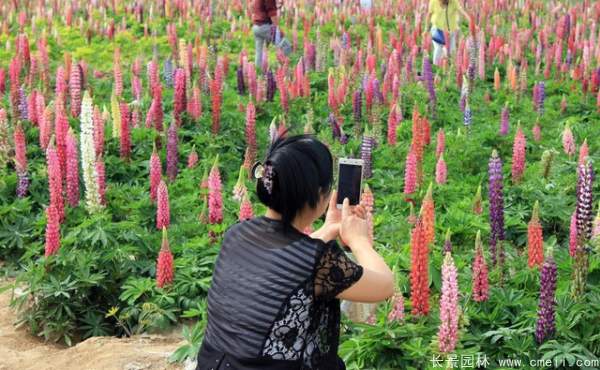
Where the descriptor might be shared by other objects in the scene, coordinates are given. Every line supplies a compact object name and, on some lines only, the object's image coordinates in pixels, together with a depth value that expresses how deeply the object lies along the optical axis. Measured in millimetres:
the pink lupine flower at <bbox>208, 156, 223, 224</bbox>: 6714
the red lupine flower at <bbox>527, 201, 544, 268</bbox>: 5281
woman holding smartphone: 3283
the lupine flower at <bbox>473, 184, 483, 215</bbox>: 6805
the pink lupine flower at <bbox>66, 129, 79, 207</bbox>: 6984
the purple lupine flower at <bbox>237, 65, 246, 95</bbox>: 11250
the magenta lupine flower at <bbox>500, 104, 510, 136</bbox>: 9156
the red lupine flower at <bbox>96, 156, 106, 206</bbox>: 6922
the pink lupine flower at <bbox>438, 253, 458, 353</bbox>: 4230
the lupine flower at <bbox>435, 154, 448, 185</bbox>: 7633
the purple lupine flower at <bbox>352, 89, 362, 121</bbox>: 9586
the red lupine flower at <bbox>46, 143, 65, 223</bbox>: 6633
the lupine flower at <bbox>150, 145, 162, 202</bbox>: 7223
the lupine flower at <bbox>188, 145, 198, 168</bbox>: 8281
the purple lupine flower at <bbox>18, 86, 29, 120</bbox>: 9227
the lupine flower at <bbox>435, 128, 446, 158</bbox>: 8312
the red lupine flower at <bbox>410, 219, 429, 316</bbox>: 4617
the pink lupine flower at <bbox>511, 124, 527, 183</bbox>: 7754
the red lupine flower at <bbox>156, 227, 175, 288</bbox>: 5711
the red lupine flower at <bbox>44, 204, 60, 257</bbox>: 6078
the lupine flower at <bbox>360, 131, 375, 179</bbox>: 7738
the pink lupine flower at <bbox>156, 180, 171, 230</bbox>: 6715
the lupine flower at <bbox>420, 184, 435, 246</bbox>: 5254
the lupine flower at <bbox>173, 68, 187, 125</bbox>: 9367
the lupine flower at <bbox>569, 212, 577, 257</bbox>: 5465
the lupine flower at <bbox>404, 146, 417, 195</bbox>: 7184
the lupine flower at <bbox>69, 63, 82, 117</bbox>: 9336
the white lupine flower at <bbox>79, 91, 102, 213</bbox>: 6891
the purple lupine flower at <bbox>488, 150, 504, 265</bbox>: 5211
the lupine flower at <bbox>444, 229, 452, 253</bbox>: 4984
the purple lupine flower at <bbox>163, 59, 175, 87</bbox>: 11508
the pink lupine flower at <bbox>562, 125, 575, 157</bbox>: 8516
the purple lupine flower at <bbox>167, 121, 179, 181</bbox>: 7961
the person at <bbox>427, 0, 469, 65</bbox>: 13094
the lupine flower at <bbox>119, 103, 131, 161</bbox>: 8312
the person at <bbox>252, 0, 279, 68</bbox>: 12907
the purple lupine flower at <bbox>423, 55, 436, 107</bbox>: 10344
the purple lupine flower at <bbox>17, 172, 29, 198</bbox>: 7545
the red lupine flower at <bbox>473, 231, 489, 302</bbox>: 4836
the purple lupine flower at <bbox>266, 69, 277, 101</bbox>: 10836
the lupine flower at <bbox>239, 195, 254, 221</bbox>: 6137
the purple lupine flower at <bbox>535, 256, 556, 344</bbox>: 4344
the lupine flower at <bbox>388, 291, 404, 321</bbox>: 4605
